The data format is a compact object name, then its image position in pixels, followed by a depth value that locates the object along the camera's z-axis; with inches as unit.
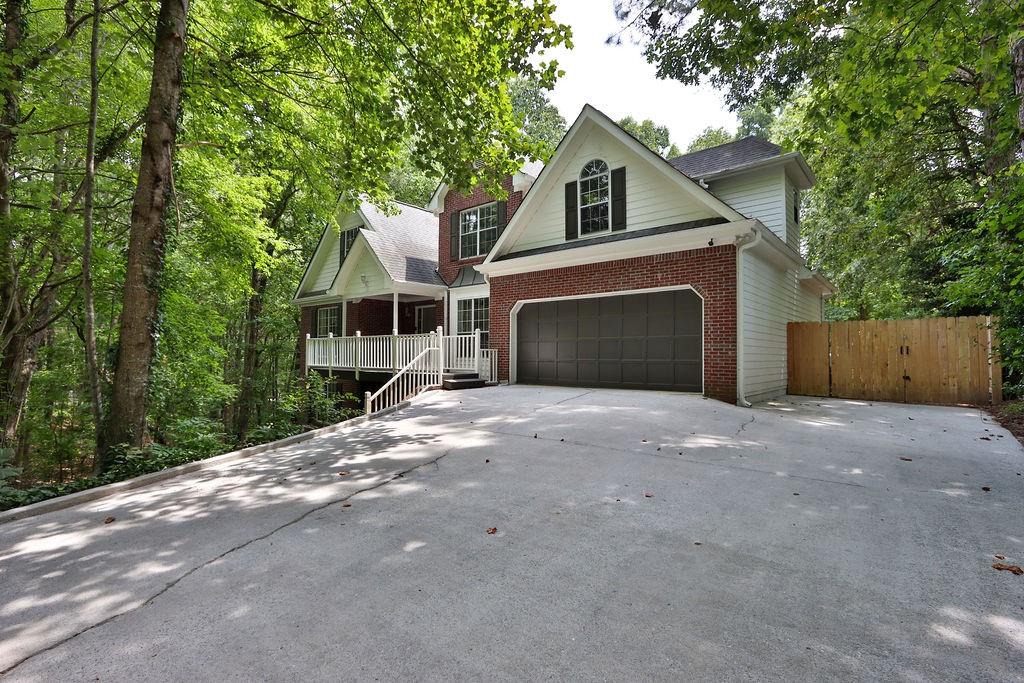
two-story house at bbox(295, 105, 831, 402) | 355.3
